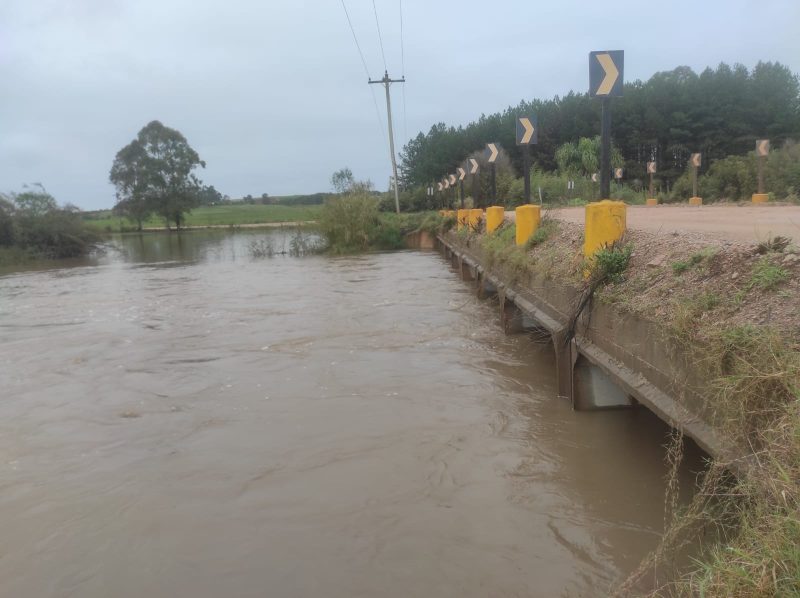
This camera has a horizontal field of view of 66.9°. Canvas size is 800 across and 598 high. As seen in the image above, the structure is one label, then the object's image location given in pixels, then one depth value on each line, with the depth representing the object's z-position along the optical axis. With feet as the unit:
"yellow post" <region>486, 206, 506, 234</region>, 38.19
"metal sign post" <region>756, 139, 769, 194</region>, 46.68
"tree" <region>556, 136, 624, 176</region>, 108.27
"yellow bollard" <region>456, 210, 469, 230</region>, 53.55
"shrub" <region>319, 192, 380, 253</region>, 81.15
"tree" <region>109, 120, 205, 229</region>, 186.50
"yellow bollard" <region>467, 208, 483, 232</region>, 47.17
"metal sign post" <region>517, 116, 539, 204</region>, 28.27
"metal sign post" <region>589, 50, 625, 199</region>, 18.74
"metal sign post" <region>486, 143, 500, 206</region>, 37.35
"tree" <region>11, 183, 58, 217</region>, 100.58
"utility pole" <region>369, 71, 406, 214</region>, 118.11
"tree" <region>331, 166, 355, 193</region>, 84.53
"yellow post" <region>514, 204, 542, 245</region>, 27.12
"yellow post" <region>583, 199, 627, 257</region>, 17.30
